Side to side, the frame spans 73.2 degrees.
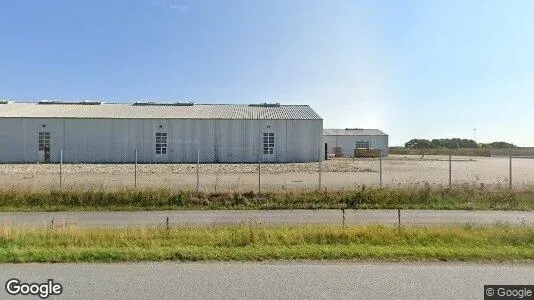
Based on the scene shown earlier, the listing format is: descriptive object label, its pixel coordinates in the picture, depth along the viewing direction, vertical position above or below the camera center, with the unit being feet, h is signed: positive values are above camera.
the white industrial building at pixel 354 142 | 198.29 +6.26
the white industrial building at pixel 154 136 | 120.98 +6.01
